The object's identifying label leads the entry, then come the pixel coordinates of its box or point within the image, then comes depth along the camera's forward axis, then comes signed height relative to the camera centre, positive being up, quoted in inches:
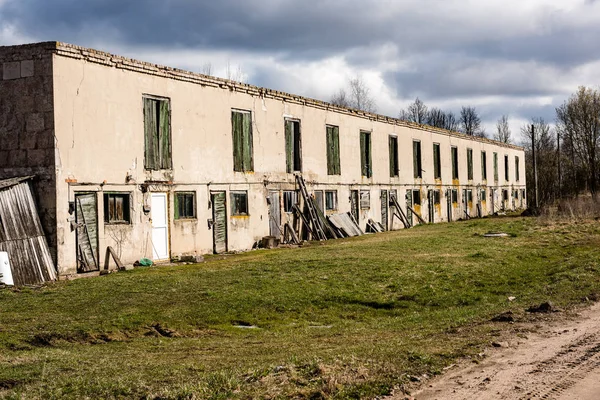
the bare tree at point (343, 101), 3066.9 +484.3
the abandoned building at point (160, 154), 769.6 +82.8
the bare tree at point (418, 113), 3821.4 +514.1
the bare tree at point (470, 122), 4178.2 +501.6
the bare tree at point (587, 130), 2358.5 +241.3
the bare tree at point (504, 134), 4275.3 +427.1
